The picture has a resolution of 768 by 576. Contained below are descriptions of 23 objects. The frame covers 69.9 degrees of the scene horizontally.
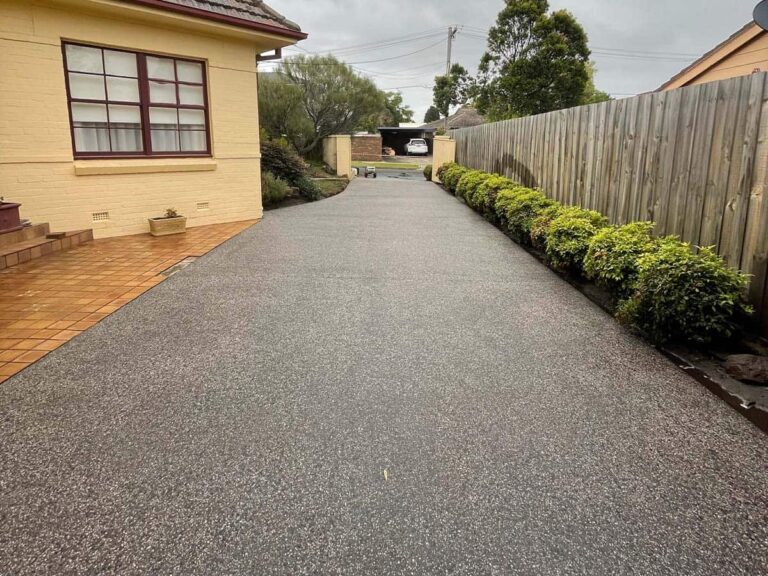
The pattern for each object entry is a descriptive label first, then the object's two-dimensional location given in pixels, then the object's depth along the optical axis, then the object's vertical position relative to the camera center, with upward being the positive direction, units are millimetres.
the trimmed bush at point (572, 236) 5895 -694
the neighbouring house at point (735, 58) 10688 +2426
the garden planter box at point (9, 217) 6906 -613
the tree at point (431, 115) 89562 +9218
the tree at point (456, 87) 30598 +4790
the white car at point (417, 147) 44656 +1984
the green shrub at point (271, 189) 12219 -413
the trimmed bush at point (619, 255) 4706 -716
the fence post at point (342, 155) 22141 +647
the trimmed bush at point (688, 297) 3777 -849
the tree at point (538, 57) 25141 +5292
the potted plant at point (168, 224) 8664 -853
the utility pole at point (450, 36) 35812 +8914
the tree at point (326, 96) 23938 +3491
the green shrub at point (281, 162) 13320 +208
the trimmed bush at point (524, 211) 8000 -562
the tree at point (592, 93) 39112 +6946
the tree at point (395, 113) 61319 +7668
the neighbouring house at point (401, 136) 49312 +3207
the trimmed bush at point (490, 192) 10531 -390
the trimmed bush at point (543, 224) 7078 -668
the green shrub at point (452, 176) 16111 -109
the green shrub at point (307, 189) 14086 -458
